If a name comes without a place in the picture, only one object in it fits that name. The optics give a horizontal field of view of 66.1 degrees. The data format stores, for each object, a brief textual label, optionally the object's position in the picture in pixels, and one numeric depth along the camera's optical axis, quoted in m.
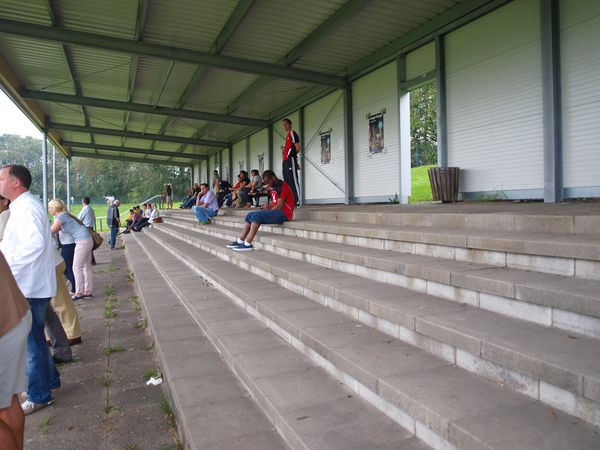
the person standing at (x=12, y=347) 1.99
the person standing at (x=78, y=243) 6.98
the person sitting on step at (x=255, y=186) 13.50
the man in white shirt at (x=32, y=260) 3.43
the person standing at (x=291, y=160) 8.46
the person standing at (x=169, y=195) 27.98
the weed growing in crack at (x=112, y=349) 4.94
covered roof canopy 8.90
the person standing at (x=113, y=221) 18.38
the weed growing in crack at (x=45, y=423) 3.20
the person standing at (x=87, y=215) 11.09
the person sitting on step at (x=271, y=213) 6.91
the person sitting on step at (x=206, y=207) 11.80
